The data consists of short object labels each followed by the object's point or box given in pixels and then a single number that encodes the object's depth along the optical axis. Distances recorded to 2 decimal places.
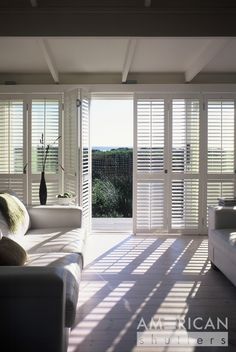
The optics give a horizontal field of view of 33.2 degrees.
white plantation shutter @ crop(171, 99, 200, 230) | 6.26
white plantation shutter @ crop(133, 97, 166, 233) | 6.27
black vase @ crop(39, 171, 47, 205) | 5.40
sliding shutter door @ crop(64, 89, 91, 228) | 5.79
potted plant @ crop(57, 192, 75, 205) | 5.38
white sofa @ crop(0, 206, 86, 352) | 2.07
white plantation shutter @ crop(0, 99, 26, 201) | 6.26
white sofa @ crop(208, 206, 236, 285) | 3.74
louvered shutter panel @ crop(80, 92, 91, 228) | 5.84
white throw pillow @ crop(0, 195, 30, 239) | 3.63
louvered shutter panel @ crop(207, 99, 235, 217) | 6.25
